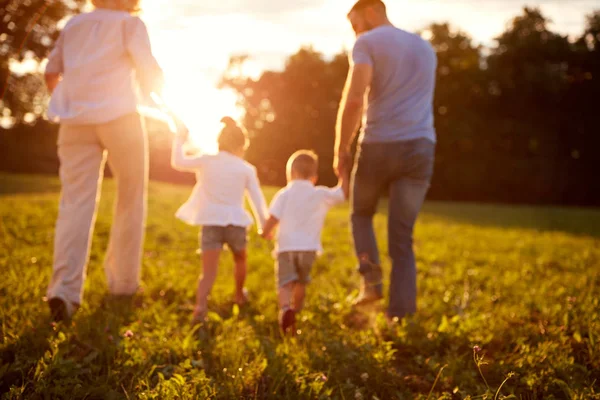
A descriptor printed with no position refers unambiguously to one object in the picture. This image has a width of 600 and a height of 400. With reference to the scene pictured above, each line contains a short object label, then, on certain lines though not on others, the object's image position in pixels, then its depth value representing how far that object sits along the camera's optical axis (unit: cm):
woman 392
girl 429
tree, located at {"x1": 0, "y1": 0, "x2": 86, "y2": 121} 1977
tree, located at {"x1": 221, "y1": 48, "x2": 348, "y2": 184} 3591
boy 443
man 406
